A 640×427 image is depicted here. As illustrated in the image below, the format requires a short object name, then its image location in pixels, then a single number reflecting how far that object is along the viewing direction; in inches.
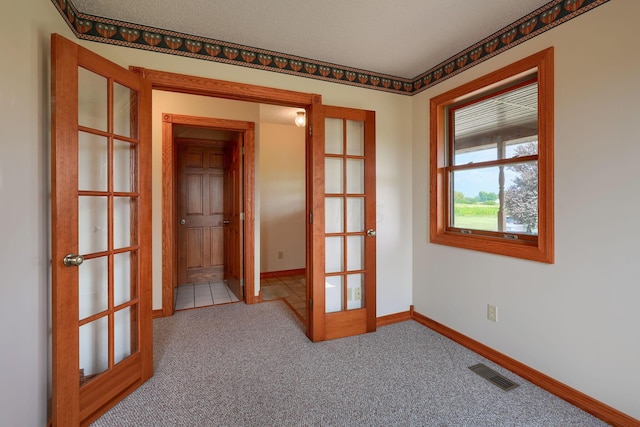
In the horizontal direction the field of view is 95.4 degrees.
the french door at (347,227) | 104.7
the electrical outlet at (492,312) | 89.3
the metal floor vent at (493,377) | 76.7
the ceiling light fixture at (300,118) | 157.3
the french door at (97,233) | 57.3
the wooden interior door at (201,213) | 171.8
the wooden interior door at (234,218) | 144.2
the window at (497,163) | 76.5
